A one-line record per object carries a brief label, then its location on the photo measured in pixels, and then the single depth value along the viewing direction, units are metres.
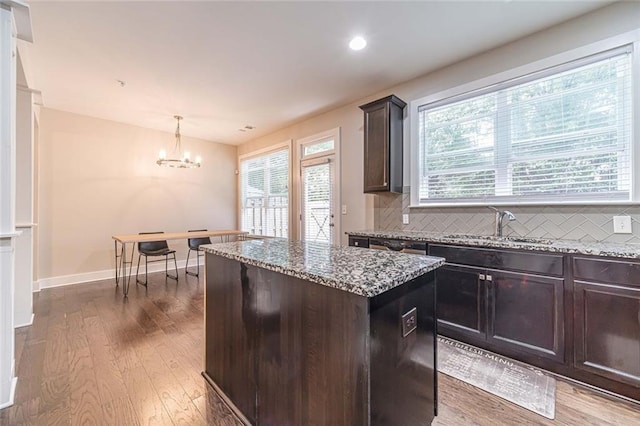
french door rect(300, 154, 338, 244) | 4.21
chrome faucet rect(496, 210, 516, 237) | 2.46
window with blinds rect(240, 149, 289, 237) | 5.24
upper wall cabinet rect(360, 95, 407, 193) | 3.14
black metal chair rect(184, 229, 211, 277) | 5.06
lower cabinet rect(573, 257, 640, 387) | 1.64
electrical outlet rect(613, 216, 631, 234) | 2.01
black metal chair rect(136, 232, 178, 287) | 4.39
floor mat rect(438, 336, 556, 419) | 1.68
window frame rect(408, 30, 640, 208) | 2.00
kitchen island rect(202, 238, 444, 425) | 0.96
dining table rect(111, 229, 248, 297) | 3.92
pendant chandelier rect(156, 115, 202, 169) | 4.24
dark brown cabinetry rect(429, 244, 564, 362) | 1.92
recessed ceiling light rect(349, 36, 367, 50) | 2.51
